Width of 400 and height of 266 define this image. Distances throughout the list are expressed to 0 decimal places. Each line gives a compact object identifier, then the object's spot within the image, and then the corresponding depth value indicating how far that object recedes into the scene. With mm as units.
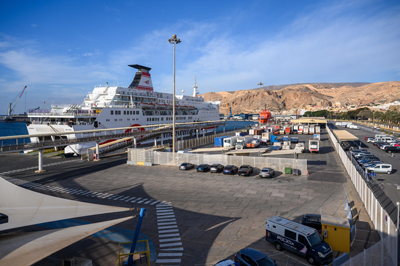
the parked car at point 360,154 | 34609
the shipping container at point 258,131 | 69375
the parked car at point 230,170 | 27609
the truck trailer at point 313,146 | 40719
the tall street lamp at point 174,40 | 32747
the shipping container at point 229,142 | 48344
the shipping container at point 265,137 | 56719
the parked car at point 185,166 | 30344
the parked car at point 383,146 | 42869
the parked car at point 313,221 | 13328
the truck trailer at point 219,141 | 51762
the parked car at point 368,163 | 28511
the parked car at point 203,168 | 29156
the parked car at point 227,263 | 9461
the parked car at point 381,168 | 26531
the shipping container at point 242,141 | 46719
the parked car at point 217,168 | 28716
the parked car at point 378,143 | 46594
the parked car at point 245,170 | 26812
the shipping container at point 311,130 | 73406
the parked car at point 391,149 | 41406
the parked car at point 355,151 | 37281
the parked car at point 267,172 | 25688
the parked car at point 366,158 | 31147
